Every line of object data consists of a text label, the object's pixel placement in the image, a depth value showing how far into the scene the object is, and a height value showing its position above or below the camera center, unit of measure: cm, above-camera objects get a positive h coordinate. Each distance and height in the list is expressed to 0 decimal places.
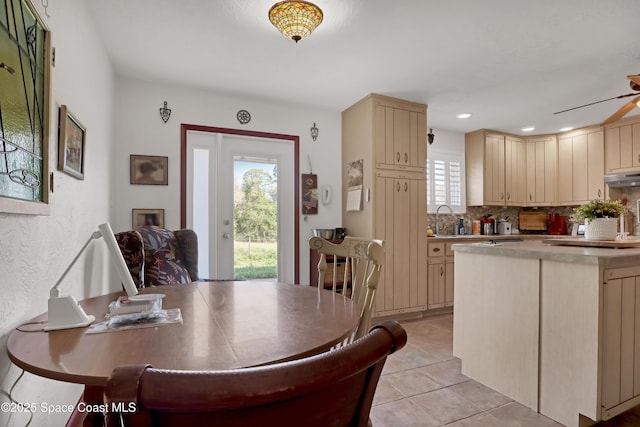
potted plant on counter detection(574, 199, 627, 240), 224 -1
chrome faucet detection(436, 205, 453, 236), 461 +0
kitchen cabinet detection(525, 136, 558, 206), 489 +69
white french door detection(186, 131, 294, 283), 330 +32
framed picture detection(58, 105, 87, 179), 156 +38
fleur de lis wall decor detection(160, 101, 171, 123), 315 +101
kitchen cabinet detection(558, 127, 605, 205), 439 +70
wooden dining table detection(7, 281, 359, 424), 74 -34
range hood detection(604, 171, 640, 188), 391 +45
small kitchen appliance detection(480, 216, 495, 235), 487 -14
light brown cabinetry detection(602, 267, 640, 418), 168 -67
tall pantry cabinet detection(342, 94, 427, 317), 348 +28
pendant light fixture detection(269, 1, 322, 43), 192 +121
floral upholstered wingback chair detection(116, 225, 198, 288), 209 -28
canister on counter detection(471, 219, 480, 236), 486 -17
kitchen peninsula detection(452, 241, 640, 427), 167 -65
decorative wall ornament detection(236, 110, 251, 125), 346 +107
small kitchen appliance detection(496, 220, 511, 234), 489 -17
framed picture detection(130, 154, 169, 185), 303 +44
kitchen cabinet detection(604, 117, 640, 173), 402 +90
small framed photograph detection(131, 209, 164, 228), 302 -1
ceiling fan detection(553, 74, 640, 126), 222 +88
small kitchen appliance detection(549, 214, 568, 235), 498 -14
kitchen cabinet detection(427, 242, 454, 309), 384 -72
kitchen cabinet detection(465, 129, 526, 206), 466 +70
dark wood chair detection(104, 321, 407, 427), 32 -19
